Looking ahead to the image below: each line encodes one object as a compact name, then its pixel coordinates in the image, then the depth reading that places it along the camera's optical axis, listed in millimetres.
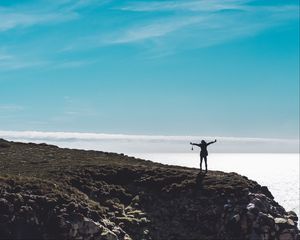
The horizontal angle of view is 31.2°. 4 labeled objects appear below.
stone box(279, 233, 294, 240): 42750
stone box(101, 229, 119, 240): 37634
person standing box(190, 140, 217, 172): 50938
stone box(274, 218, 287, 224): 43438
